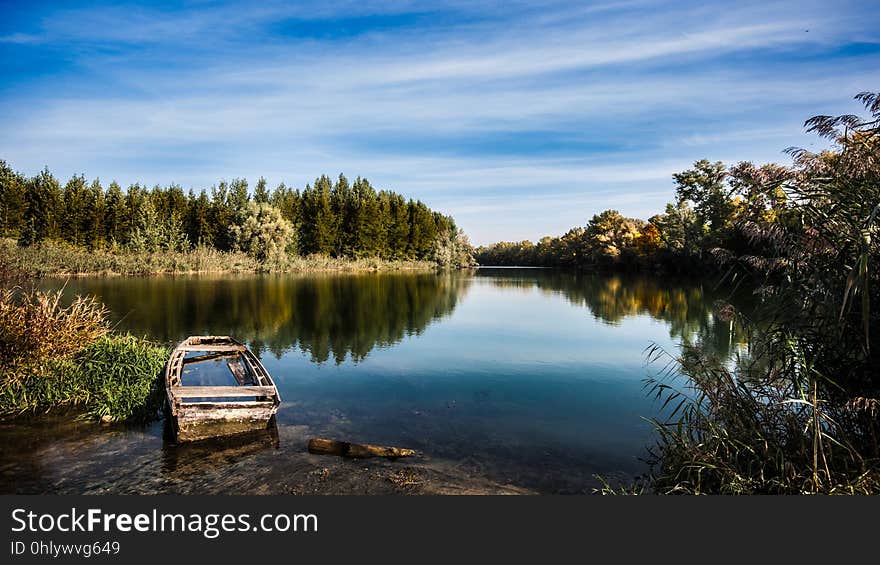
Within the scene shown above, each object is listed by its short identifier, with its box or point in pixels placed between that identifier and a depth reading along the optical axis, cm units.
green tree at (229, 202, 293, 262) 5650
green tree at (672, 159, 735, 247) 4611
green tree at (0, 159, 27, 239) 4503
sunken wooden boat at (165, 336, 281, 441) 816
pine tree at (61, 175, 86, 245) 4856
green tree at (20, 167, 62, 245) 4706
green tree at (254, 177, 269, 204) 8931
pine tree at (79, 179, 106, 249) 4962
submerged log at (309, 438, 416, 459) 788
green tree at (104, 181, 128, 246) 5141
